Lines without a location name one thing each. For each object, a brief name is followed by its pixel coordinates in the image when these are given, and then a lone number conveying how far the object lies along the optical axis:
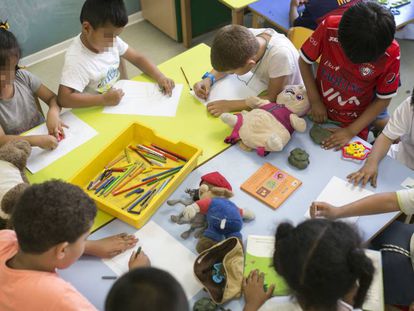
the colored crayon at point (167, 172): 1.47
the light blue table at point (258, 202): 1.22
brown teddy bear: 1.29
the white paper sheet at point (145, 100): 1.75
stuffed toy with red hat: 1.26
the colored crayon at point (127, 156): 1.54
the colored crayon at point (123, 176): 1.45
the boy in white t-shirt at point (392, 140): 1.48
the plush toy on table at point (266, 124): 1.55
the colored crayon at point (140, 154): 1.54
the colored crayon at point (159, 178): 1.46
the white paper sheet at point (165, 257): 1.20
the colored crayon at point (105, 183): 1.43
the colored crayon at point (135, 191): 1.42
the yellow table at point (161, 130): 1.53
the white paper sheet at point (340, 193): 1.41
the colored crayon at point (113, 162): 1.52
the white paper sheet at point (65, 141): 1.54
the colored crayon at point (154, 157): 1.54
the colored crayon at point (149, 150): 1.55
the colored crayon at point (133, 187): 1.43
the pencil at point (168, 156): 1.54
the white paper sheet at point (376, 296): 1.16
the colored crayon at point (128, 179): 1.44
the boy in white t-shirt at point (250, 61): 1.67
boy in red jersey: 1.46
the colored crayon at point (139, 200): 1.38
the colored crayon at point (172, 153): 1.54
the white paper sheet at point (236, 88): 1.83
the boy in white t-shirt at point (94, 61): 1.73
